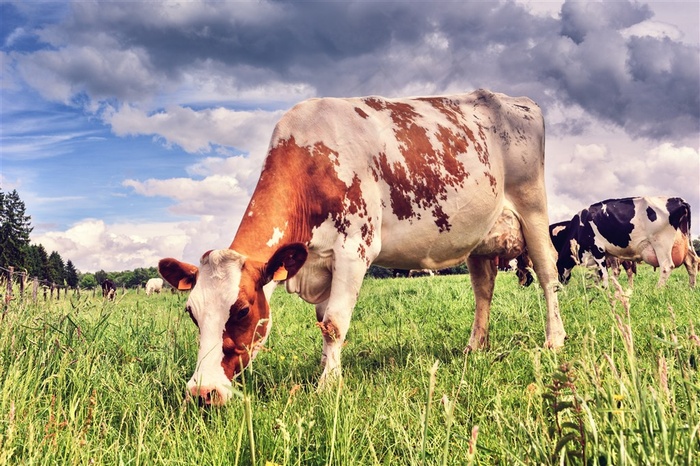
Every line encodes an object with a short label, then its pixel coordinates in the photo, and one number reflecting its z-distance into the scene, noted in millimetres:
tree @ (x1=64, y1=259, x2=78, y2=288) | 91769
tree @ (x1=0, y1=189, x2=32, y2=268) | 68438
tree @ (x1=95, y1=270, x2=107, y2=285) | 126625
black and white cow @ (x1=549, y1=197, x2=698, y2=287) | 15312
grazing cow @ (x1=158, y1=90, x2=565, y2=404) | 4035
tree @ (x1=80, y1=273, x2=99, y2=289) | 115462
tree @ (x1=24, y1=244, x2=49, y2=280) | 74438
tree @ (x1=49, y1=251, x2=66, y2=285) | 78938
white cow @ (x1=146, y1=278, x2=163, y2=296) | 39438
